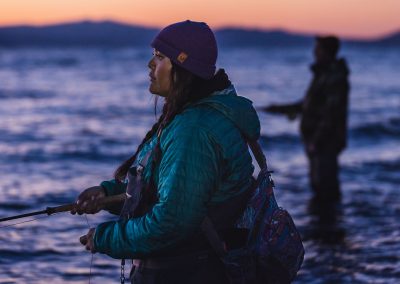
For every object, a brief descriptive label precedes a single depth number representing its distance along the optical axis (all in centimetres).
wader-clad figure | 970
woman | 277
